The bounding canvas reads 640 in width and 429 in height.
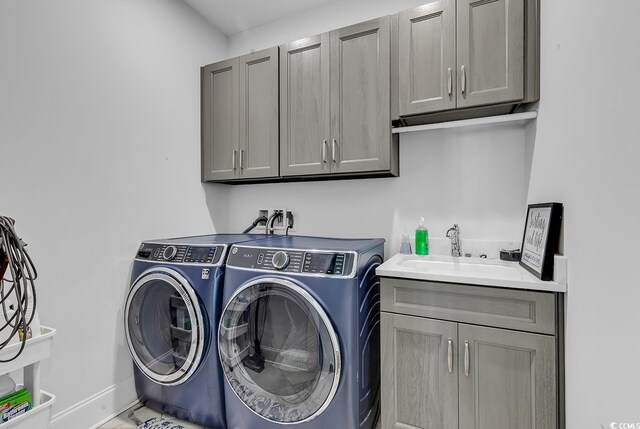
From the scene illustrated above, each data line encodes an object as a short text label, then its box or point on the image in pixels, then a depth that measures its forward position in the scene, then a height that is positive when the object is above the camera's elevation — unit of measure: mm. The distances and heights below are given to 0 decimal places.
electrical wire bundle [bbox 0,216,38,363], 1045 -204
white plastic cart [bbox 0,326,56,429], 1089 -621
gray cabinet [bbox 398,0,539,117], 1472 +837
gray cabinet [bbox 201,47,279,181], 2113 +720
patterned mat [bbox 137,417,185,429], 1661 -1204
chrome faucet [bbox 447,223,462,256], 1854 -180
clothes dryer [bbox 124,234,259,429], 1610 -654
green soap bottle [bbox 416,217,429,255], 1917 -187
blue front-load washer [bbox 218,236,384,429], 1341 -614
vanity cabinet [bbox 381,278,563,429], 1172 -626
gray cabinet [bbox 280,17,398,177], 1788 +708
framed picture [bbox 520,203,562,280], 1227 -116
